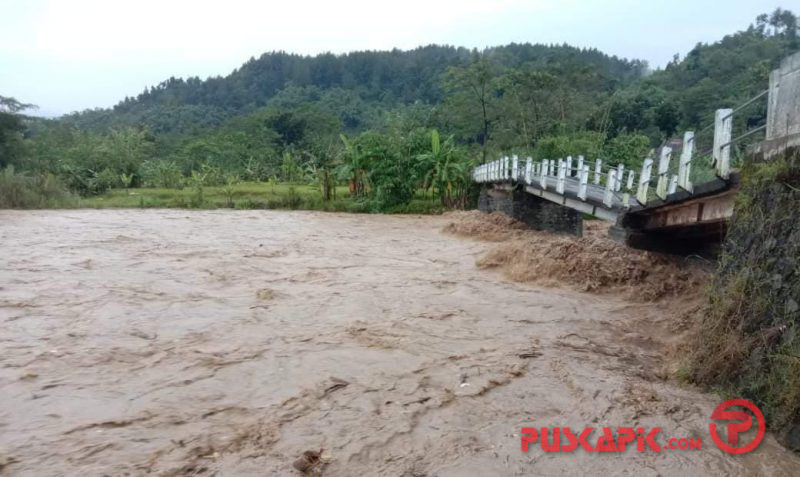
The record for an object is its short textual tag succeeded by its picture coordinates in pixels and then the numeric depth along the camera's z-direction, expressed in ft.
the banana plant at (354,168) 89.26
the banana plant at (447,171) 86.38
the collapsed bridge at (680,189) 19.88
